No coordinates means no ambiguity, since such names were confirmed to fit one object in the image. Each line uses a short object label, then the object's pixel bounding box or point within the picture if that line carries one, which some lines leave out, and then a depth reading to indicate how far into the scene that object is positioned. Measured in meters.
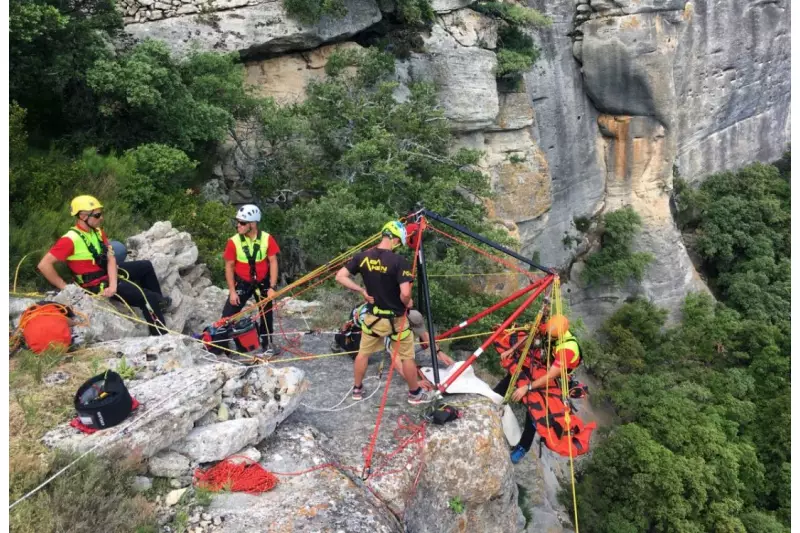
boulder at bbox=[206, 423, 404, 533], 3.51
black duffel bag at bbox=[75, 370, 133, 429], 3.55
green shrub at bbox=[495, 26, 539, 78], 15.26
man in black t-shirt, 4.73
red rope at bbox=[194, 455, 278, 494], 3.76
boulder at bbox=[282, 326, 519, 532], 4.43
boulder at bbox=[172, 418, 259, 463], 3.88
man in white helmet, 5.59
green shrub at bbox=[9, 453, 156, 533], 2.91
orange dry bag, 4.39
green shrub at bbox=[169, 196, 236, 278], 8.57
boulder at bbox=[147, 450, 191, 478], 3.71
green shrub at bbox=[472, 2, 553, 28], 15.17
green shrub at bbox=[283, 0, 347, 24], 11.31
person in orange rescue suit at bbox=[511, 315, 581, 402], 5.15
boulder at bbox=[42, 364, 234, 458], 3.52
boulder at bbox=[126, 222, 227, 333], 6.65
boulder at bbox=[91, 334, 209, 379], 4.53
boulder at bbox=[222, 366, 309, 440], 4.34
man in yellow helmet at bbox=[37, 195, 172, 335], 4.91
